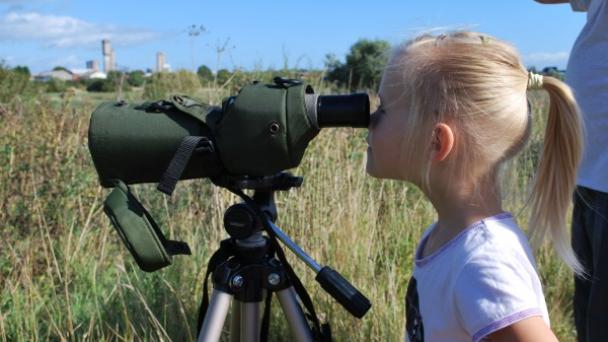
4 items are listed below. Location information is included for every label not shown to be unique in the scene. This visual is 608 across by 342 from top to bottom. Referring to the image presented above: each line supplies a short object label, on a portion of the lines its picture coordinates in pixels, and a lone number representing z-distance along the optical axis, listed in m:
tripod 1.19
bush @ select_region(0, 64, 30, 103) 5.45
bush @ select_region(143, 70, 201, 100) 5.75
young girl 1.09
